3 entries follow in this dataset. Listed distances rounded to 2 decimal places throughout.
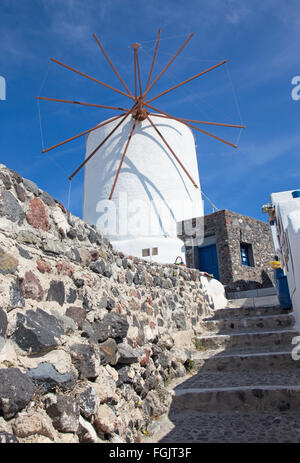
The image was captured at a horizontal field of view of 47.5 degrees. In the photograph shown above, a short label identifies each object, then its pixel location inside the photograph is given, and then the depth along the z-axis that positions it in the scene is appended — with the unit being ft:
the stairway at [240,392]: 8.07
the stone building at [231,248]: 33.96
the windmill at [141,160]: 39.19
